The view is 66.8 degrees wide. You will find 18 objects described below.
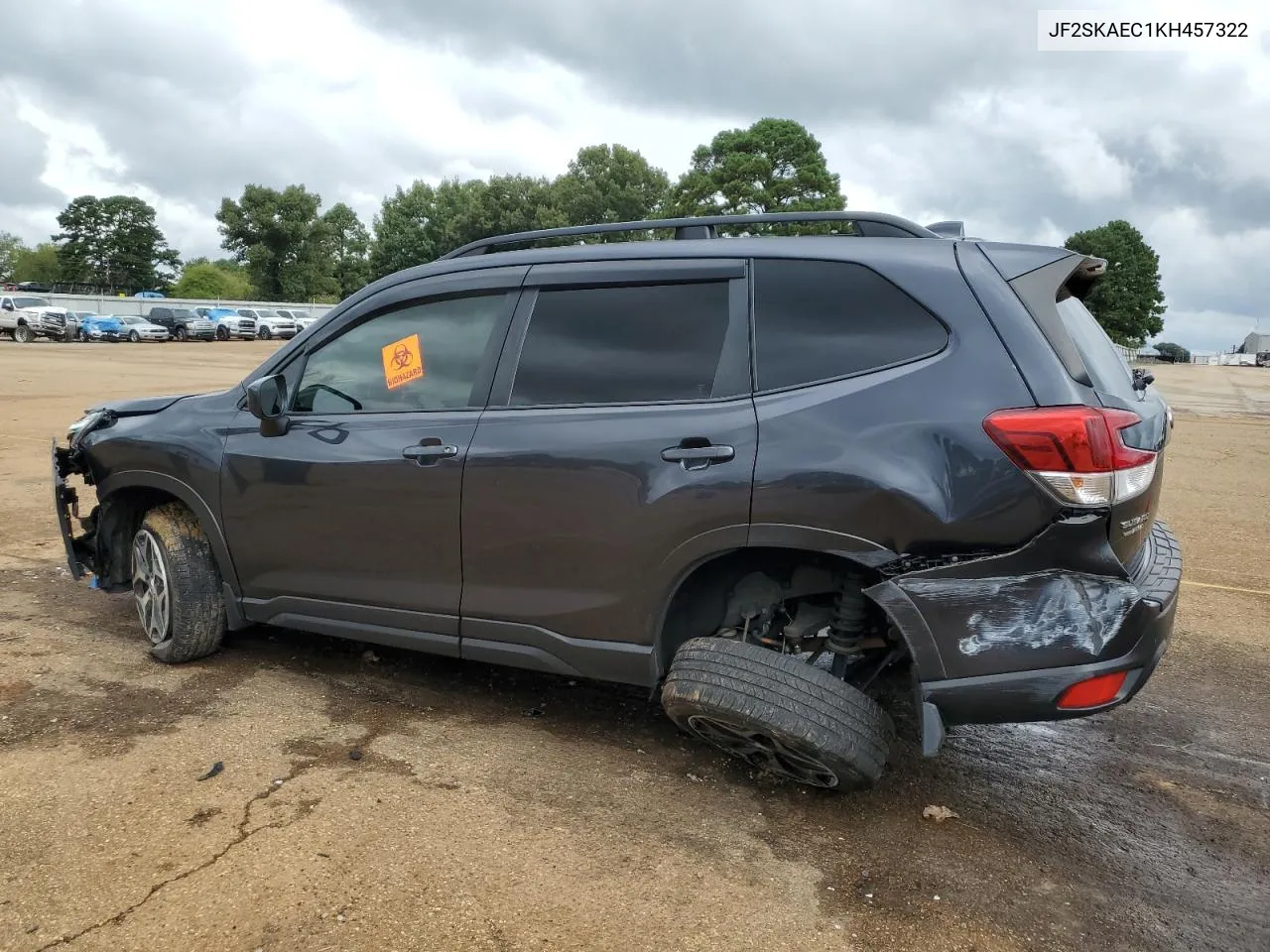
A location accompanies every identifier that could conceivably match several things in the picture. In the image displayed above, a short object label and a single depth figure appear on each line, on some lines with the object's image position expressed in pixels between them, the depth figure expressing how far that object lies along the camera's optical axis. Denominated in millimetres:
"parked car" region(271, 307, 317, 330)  52125
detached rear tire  2824
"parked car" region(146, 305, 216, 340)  45344
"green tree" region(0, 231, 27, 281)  103562
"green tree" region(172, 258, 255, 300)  75312
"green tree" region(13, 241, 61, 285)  95375
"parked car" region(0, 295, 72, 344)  38750
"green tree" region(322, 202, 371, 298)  77250
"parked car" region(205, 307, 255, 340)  46531
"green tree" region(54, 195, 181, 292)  91000
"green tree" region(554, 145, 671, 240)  65363
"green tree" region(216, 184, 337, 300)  68375
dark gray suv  2699
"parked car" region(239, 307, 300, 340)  48844
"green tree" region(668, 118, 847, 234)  50750
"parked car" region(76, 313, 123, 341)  41441
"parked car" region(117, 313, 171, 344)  42344
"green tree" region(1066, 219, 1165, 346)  75250
